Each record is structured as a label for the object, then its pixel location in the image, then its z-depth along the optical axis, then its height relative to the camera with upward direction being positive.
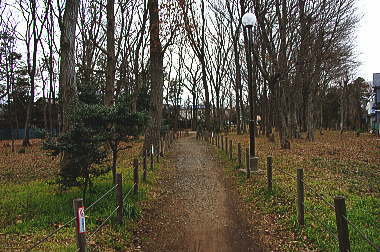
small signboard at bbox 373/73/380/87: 41.41 +5.26
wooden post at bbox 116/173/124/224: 6.67 -1.45
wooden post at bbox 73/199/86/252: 4.05 -1.20
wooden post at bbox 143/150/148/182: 10.98 -1.33
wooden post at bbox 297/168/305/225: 6.51 -1.45
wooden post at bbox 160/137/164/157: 18.74 -1.25
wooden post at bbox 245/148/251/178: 11.40 -1.56
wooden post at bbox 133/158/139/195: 8.65 -1.39
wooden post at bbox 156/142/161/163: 16.36 -1.39
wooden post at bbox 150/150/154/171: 13.47 -1.44
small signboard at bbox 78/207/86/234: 4.07 -1.15
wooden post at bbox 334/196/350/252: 4.36 -1.34
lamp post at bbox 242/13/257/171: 12.00 +1.81
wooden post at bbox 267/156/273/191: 8.75 -1.27
